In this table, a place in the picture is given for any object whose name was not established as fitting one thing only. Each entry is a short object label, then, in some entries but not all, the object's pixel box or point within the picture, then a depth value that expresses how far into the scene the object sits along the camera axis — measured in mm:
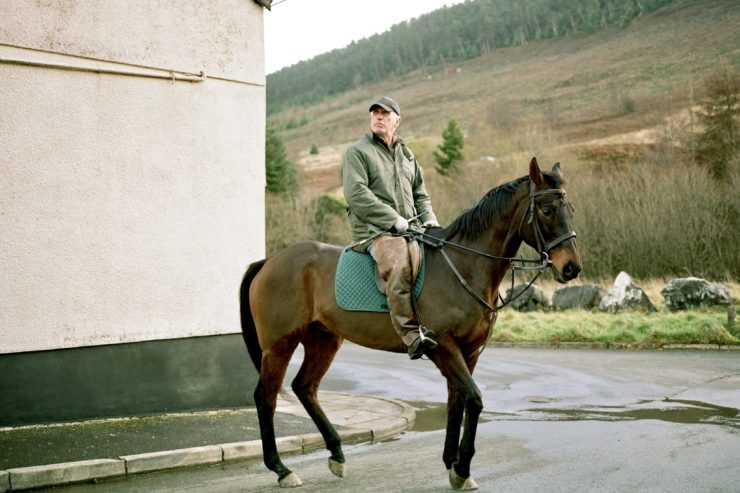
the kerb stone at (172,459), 7715
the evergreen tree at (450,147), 77875
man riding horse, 6773
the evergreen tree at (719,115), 45344
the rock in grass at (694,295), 22531
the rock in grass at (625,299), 23598
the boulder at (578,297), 25719
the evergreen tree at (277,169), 74375
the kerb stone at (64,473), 7094
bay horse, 6512
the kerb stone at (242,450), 8297
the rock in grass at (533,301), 26922
